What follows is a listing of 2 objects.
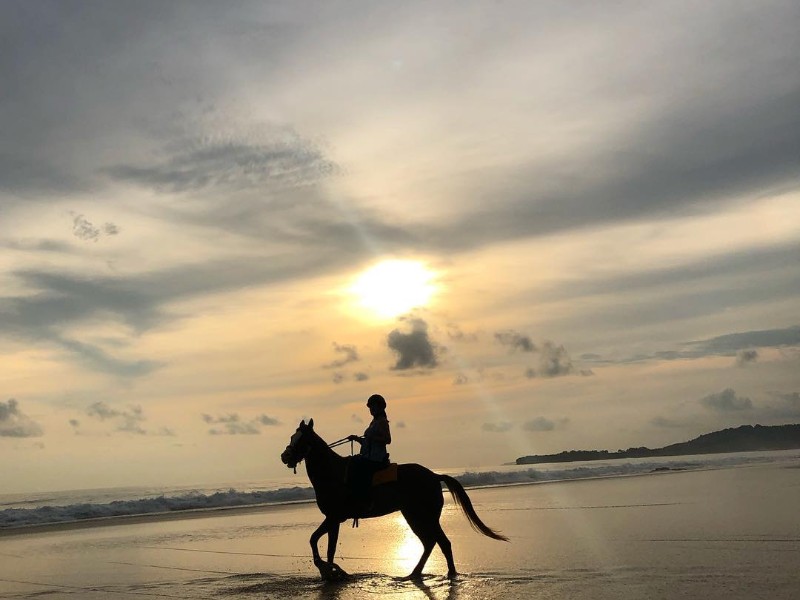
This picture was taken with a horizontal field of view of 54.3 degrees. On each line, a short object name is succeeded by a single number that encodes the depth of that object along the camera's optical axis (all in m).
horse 10.66
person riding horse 10.84
